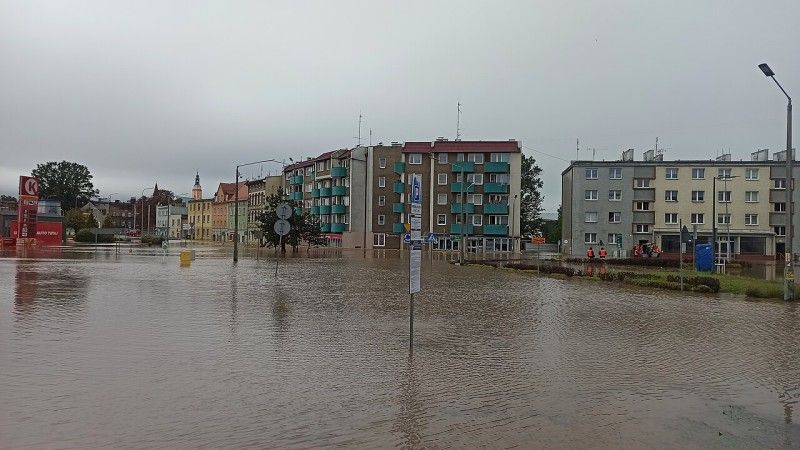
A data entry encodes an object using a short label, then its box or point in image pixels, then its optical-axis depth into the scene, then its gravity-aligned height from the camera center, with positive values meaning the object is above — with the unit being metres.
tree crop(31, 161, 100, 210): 131.25 +9.30
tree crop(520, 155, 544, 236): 91.62 +5.07
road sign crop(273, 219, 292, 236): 25.56 +0.00
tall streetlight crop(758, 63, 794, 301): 19.62 +0.20
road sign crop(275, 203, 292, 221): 24.44 +0.65
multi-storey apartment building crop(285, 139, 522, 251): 83.25 +5.26
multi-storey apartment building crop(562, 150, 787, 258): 67.38 +3.42
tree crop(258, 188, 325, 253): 58.94 -0.13
